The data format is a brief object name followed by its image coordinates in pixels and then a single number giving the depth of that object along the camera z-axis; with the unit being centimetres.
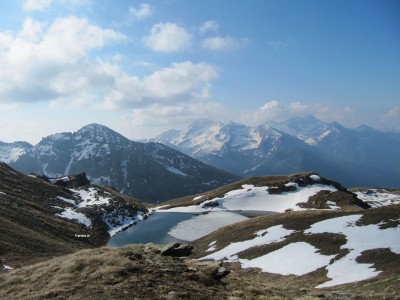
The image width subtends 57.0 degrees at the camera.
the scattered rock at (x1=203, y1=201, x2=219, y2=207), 13965
